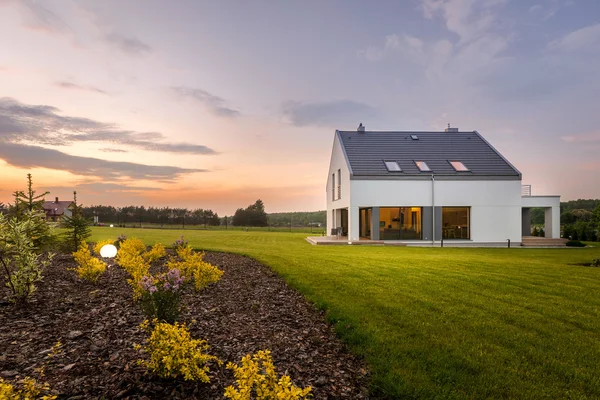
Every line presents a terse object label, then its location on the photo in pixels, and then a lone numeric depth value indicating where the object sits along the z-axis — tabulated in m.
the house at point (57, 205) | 55.82
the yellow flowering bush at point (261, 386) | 2.02
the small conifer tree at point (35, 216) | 8.56
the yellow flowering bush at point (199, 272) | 6.21
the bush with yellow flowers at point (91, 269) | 6.54
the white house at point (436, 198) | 19.42
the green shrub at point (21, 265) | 4.99
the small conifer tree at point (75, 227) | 10.68
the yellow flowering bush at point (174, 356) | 2.68
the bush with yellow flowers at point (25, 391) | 1.91
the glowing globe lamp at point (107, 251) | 10.92
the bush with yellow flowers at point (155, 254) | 9.22
